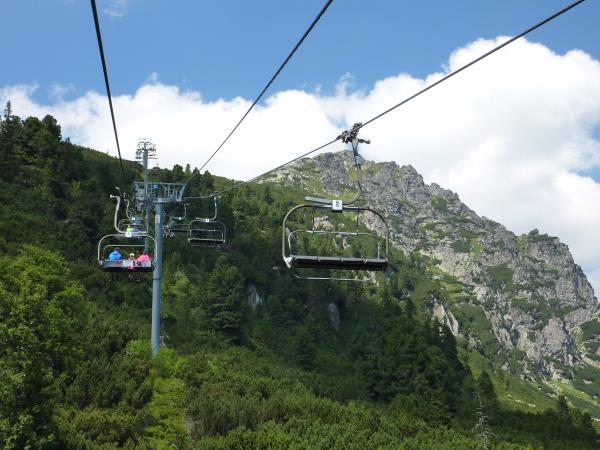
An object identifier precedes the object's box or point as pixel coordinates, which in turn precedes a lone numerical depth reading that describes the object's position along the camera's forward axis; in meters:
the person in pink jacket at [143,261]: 25.23
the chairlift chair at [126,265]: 24.96
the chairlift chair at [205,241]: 26.82
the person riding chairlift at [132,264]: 25.16
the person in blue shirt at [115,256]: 25.44
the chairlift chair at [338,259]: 12.24
